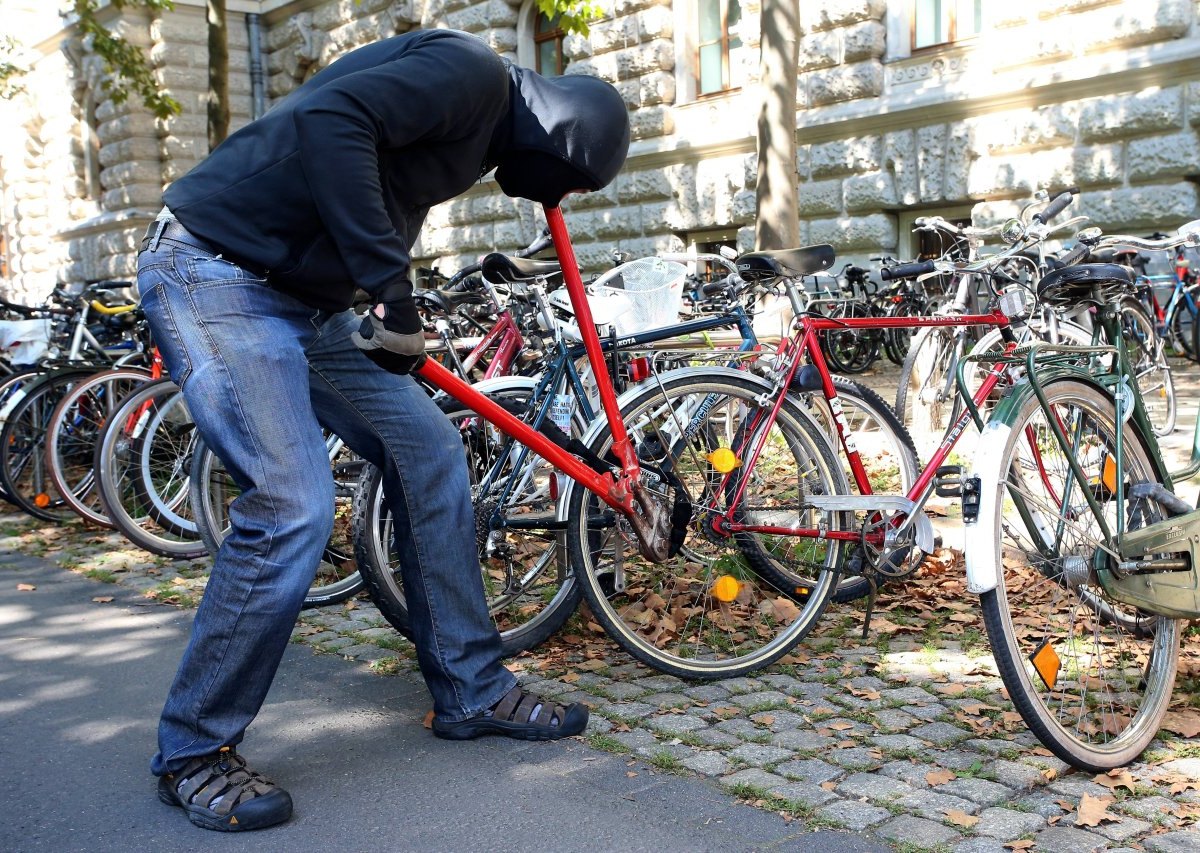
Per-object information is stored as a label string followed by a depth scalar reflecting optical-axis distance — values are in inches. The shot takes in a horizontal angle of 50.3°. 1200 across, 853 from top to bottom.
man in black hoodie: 112.7
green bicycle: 118.6
